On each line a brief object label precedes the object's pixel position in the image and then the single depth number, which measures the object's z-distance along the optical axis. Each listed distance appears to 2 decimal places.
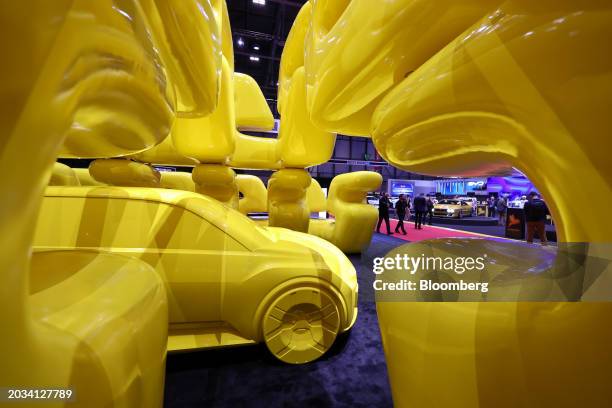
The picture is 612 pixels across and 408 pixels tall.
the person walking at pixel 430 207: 7.20
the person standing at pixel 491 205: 9.89
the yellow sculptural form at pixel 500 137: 0.33
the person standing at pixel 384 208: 5.57
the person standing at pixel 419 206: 6.24
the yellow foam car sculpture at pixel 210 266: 1.21
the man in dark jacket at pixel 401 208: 6.02
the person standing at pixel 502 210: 8.09
